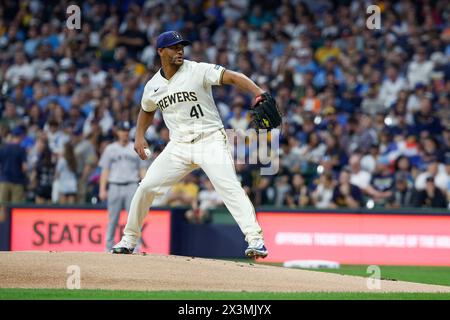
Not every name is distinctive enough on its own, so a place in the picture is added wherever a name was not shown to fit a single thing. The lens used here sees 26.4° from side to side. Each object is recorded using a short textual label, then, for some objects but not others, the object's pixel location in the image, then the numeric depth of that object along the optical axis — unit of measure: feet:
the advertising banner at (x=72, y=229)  58.39
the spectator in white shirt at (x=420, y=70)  66.13
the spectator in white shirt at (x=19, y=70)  77.20
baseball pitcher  34.01
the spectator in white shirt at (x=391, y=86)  65.88
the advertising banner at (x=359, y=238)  54.70
